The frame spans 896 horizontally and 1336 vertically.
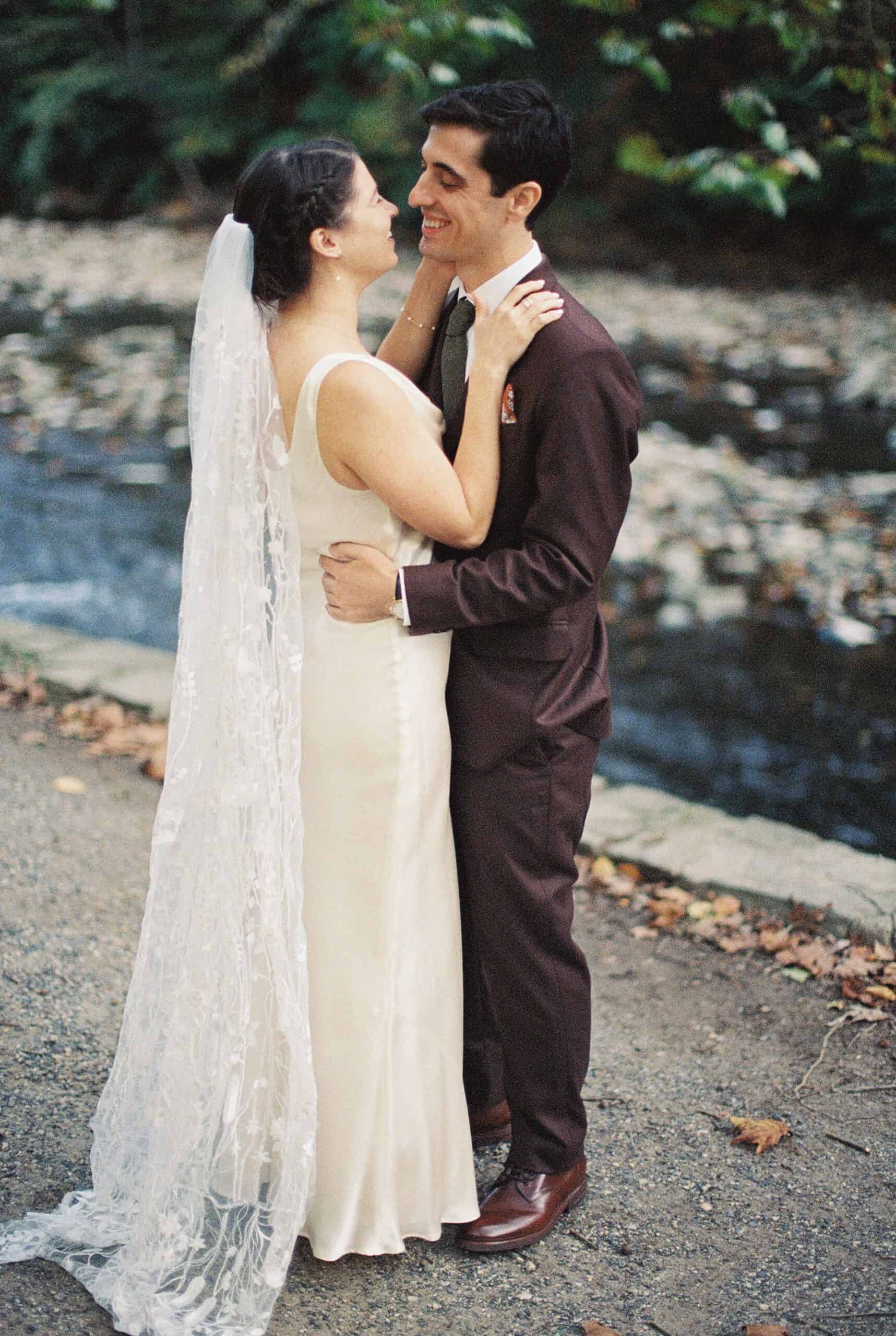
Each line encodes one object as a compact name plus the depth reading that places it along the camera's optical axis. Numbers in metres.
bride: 2.40
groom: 2.39
